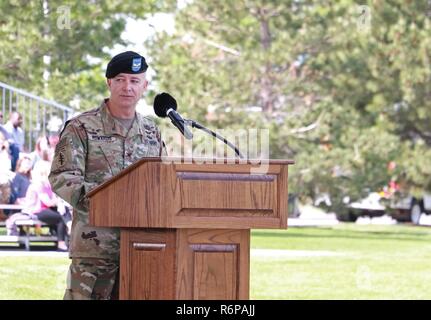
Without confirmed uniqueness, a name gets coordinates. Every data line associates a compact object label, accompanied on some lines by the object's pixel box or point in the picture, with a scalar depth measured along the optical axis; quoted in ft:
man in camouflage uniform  27.84
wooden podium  25.30
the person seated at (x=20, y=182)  84.78
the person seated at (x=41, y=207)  83.79
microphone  28.73
